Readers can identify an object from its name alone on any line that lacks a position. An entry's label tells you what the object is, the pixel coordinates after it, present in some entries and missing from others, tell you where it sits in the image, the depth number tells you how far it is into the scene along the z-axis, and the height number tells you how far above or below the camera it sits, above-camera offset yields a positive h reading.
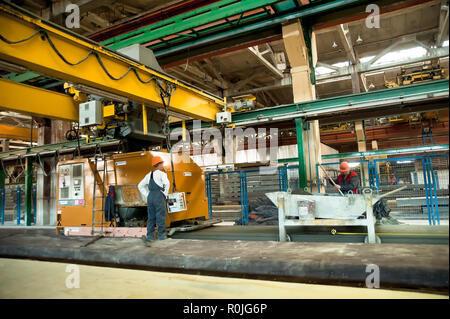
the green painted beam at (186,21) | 7.89 +4.62
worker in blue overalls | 5.90 -0.17
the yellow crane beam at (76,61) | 4.19 +2.17
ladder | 6.72 +0.04
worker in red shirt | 6.64 +0.01
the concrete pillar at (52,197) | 12.48 -0.08
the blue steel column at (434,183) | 8.05 -0.18
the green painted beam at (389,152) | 9.09 +0.88
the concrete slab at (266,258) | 3.47 -1.02
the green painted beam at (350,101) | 6.28 +1.81
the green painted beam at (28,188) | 12.70 +0.35
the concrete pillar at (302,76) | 8.15 +2.93
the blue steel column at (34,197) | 14.19 -0.05
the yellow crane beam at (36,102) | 6.09 +2.02
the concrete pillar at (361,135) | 14.17 +2.09
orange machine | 6.72 +0.17
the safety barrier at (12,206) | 13.93 -0.43
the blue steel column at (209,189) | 10.81 -0.06
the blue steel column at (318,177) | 8.20 +0.13
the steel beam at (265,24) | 7.77 +4.39
